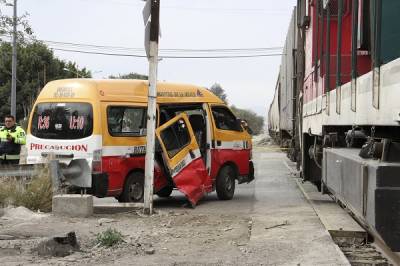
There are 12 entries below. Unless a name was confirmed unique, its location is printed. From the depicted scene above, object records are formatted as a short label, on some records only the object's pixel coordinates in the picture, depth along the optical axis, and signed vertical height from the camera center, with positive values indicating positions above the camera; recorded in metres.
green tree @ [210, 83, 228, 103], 150.52 +10.43
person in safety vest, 13.72 -0.33
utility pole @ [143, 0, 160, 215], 9.88 +0.71
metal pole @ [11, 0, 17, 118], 26.95 +1.68
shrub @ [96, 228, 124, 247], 7.33 -1.36
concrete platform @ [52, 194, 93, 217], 9.43 -1.23
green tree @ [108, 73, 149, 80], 74.40 +6.63
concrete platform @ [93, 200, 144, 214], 10.02 -1.33
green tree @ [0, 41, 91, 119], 53.50 +4.89
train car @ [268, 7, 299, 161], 15.73 +1.39
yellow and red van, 10.34 -0.14
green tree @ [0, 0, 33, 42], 11.02 +1.86
